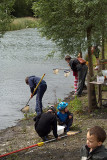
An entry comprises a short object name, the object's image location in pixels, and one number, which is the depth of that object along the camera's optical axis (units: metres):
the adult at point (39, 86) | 9.15
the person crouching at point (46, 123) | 6.70
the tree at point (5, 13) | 6.79
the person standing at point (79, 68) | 10.76
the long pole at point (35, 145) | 5.88
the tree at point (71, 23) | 8.95
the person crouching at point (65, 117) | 7.41
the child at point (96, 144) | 3.54
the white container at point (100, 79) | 7.89
